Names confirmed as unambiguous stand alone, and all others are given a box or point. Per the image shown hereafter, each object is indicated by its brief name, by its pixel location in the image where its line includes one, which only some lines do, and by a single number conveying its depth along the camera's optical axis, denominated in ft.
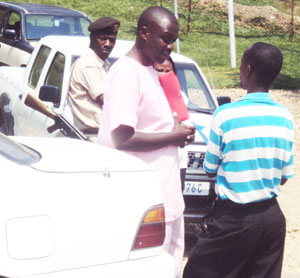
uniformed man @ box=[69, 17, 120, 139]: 16.94
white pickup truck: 18.60
